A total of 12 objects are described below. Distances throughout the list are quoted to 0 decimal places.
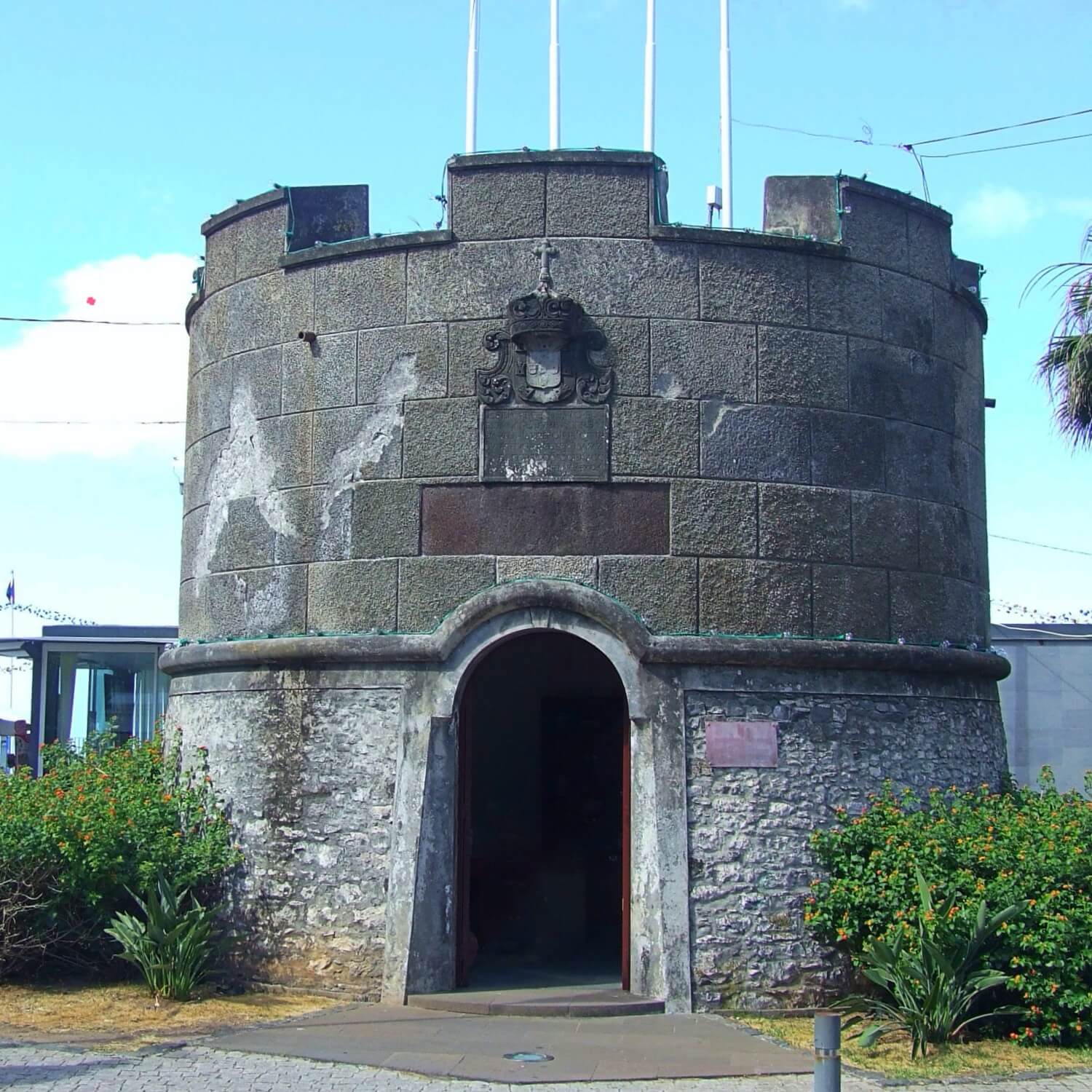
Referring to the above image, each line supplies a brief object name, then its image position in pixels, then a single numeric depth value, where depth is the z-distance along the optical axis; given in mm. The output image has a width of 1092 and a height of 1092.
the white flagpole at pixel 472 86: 11453
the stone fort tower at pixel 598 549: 9594
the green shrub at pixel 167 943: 9562
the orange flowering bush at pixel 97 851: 9867
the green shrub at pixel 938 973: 8555
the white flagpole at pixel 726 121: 11570
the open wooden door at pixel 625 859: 9648
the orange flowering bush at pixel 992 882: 8633
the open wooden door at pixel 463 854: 9820
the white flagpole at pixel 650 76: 11719
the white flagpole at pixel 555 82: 11703
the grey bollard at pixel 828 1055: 5254
